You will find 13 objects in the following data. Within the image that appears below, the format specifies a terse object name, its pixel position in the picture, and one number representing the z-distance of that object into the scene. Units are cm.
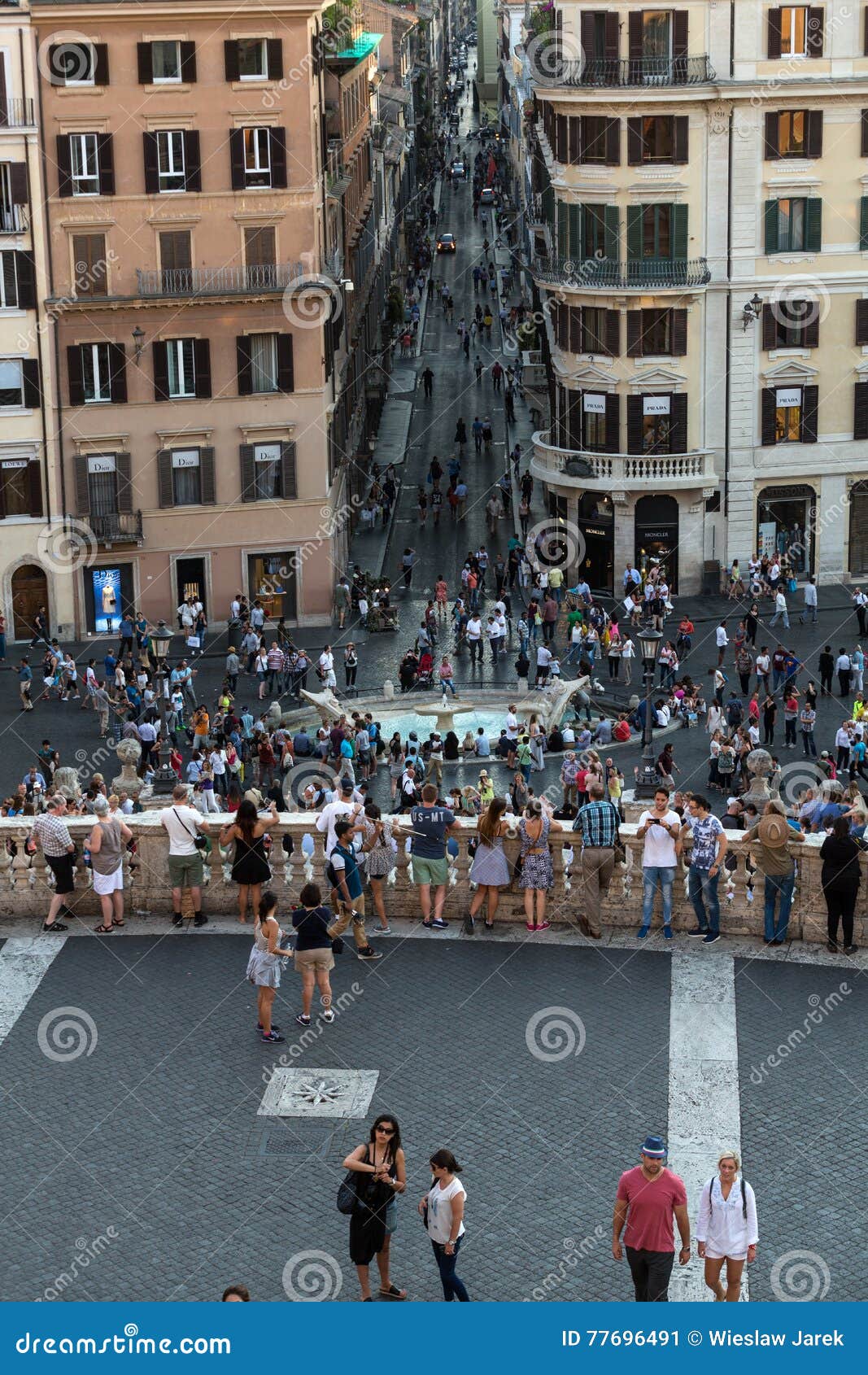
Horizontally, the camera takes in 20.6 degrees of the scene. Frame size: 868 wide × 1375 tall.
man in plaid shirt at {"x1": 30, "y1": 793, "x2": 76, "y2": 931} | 2683
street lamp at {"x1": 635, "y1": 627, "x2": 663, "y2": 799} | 4603
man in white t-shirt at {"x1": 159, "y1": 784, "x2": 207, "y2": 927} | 2677
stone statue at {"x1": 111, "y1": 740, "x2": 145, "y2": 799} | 4291
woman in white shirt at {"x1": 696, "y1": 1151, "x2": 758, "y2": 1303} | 1911
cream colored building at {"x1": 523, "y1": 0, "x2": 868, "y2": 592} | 6775
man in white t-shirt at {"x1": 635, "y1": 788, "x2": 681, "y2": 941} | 2620
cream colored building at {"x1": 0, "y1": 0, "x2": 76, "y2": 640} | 6319
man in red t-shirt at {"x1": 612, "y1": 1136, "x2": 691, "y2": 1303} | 1905
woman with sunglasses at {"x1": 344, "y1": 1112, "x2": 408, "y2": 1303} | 1958
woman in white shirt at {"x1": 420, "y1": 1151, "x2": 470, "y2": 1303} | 1923
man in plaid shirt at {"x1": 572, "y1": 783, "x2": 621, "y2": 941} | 2630
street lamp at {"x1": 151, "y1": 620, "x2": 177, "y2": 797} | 4441
